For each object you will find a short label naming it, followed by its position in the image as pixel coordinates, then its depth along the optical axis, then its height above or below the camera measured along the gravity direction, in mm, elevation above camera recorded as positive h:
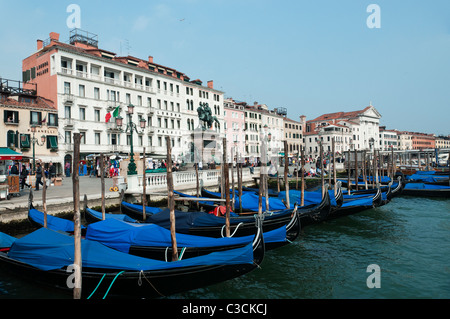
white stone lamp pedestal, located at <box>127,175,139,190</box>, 13766 -900
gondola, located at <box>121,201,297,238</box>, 8609 -1743
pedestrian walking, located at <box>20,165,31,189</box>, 14234 -607
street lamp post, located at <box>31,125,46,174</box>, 23112 +1868
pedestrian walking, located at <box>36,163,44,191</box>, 14517 -700
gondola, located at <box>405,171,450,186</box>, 21509 -1680
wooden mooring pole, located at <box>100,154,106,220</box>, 9828 -921
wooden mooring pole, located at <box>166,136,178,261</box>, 6340 -958
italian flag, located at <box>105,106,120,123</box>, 17647 +2599
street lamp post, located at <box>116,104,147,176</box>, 13939 +1636
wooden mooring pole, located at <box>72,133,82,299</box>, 5059 -1015
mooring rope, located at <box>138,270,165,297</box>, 5168 -1864
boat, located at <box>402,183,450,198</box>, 18062 -2025
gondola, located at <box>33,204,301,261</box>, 6512 -1666
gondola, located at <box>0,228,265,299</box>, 5230 -1782
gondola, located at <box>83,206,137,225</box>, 9856 -1684
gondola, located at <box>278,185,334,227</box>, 10344 -1709
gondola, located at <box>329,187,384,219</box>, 12219 -1904
